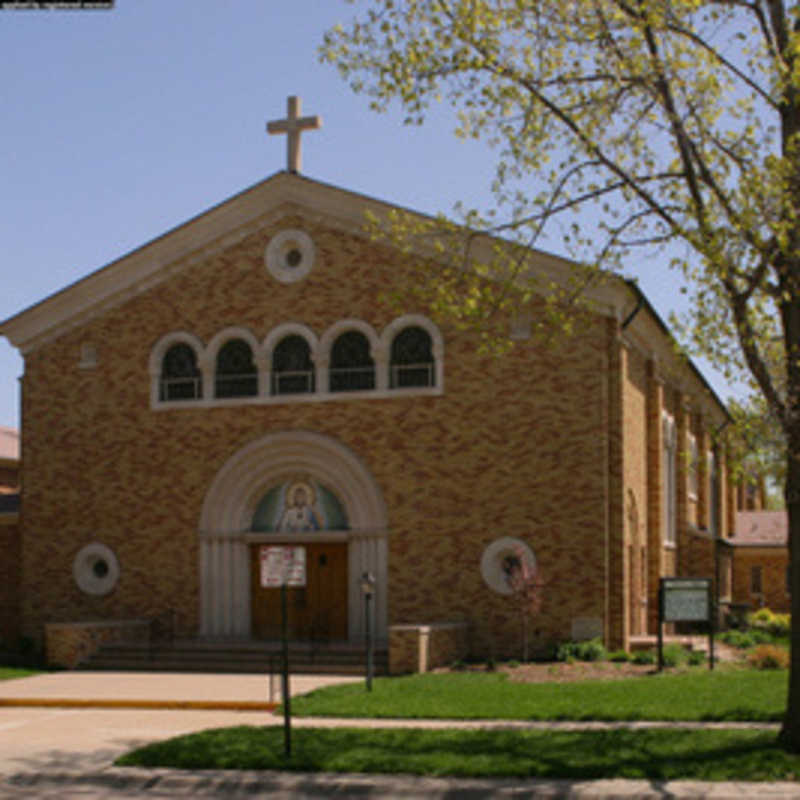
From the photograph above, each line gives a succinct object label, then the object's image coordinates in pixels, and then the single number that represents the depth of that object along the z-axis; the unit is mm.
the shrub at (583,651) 22500
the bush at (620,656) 22547
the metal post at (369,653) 19047
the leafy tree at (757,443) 14273
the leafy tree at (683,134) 13422
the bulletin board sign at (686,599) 22109
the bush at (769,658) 21047
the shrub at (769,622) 29281
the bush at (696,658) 22047
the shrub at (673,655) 21720
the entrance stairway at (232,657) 23078
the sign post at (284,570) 13742
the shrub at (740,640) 25531
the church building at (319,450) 23750
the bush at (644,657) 22156
